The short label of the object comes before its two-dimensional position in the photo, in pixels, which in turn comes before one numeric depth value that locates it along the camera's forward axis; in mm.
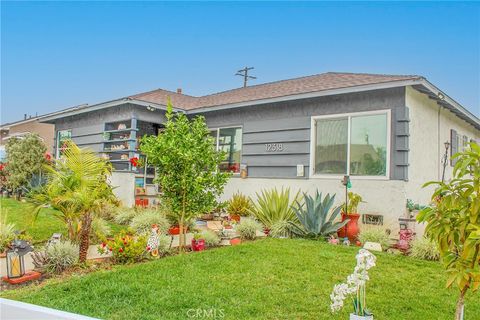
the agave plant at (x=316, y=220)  7301
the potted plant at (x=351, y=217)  7574
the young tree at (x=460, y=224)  2219
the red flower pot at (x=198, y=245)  6262
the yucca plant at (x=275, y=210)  8227
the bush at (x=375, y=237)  6883
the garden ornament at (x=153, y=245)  5562
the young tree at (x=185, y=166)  6004
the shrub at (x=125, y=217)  9000
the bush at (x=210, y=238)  6668
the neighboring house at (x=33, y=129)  21531
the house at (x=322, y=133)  7801
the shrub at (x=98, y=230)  6758
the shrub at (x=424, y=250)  5973
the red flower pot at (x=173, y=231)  7980
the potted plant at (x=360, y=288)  2704
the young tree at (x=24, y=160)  13688
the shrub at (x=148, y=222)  7285
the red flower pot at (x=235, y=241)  6938
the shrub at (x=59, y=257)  4887
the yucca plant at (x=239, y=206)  9388
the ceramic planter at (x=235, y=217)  9297
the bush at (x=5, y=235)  5875
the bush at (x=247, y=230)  7477
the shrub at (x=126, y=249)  5293
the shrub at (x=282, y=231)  7622
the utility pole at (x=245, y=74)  23719
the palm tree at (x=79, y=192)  5180
